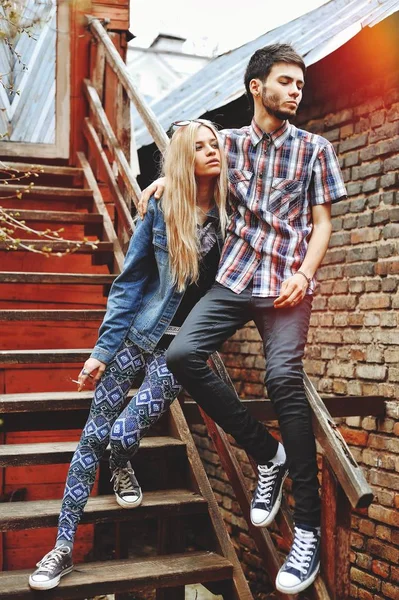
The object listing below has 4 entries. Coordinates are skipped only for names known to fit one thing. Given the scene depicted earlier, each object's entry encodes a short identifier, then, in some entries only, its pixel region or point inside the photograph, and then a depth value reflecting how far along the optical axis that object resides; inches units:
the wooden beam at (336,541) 98.9
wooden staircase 116.8
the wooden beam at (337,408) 134.5
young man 100.7
